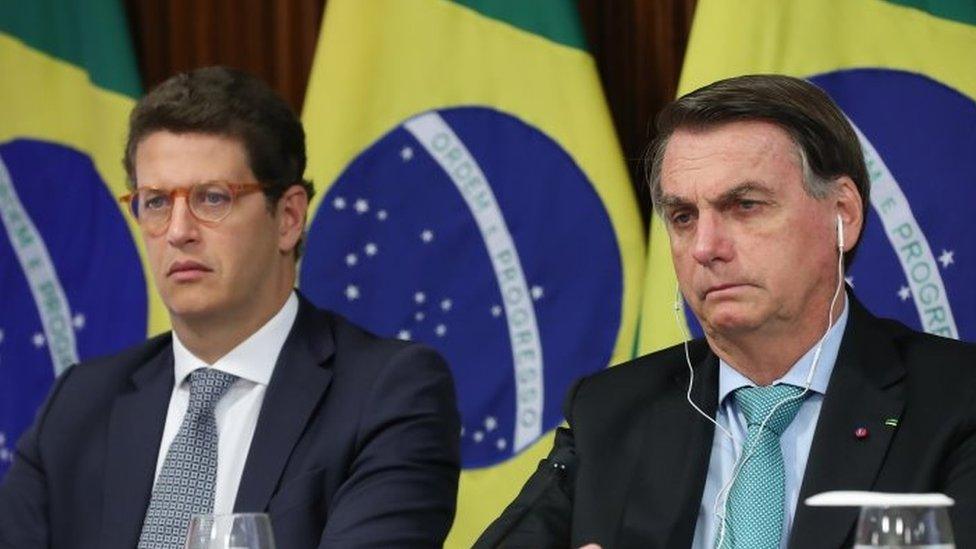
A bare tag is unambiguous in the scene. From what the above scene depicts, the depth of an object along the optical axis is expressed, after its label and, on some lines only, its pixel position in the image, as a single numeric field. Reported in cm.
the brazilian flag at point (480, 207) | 741
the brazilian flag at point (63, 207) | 829
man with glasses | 577
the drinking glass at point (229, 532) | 376
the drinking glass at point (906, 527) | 309
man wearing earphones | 461
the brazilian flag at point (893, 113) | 662
